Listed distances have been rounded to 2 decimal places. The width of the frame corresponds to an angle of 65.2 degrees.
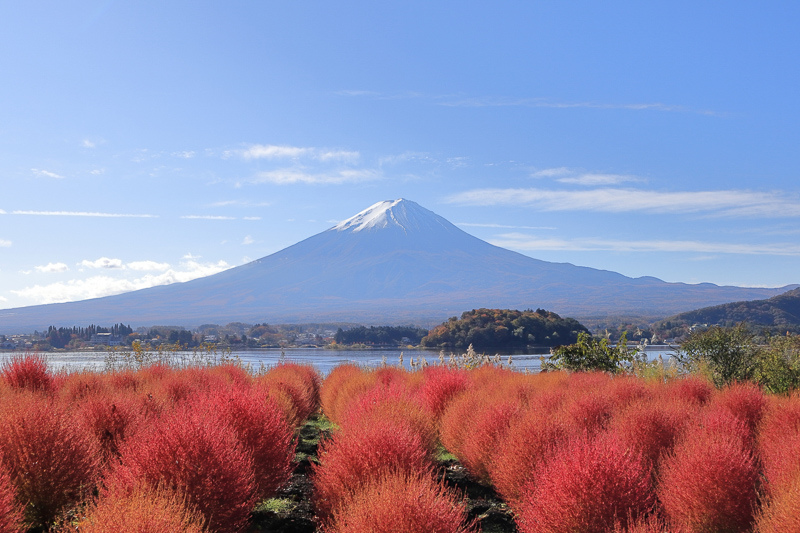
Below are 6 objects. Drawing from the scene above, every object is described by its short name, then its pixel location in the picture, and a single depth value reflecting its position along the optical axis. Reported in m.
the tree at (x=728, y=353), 13.53
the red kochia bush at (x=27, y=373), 9.84
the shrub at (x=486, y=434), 7.71
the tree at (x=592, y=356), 15.56
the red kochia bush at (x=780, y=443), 5.78
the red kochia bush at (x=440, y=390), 10.58
